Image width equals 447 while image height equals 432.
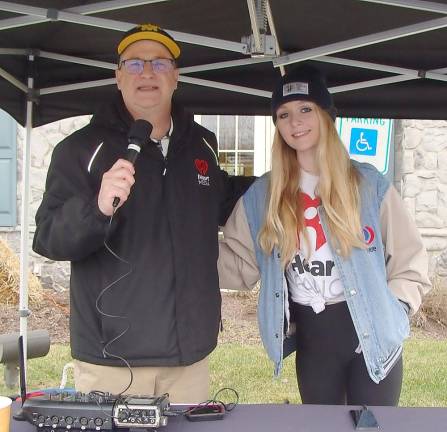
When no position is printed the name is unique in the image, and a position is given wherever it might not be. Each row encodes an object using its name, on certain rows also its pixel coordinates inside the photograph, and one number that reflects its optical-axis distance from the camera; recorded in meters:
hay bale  6.90
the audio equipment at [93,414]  1.55
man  2.22
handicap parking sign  6.32
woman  2.32
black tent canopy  2.57
